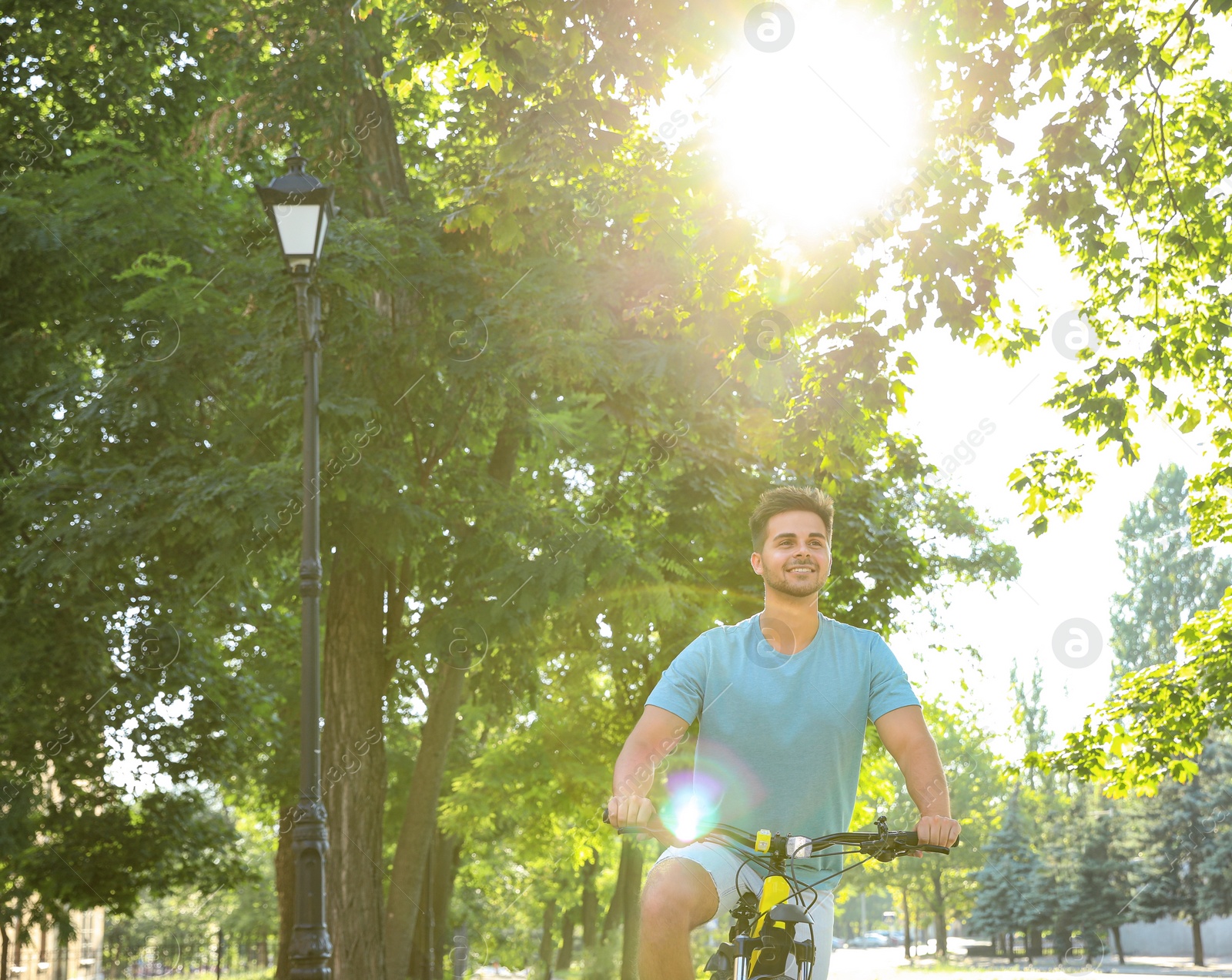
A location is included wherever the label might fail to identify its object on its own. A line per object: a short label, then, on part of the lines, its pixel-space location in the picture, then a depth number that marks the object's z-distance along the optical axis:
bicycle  2.92
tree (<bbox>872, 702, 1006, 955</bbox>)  42.53
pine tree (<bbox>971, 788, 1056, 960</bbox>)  47.88
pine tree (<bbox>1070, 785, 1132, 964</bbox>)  41.34
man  3.33
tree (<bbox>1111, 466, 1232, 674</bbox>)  64.31
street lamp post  9.07
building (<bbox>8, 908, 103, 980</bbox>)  19.37
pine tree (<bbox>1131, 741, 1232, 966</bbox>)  37.62
